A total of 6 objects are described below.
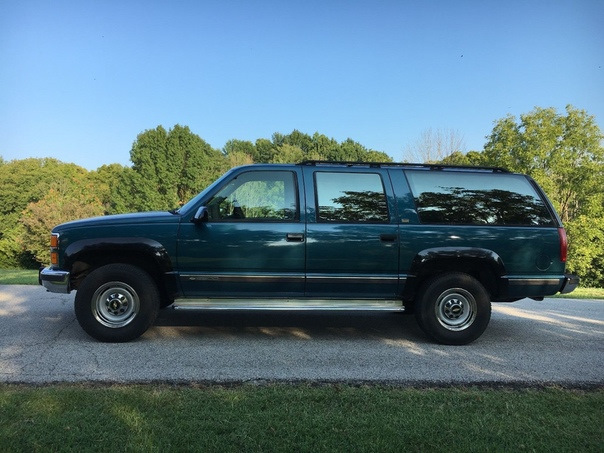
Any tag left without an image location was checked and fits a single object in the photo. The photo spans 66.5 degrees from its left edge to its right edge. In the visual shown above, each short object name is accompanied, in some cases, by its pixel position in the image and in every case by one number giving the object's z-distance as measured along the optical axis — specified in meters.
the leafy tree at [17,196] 47.50
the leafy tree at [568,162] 31.52
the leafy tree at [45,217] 41.69
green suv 5.18
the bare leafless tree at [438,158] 27.61
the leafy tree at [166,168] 47.03
